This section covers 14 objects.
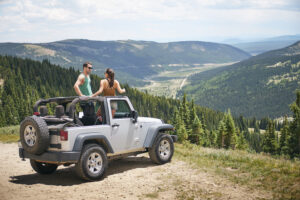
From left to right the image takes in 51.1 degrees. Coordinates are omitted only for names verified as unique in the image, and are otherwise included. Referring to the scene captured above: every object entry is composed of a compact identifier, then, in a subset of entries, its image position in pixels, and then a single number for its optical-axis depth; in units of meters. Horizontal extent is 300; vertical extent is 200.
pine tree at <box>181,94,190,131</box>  83.50
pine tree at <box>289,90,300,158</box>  62.75
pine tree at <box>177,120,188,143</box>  77.25
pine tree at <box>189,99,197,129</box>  83.39
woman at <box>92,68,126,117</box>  12.09
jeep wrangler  10.13
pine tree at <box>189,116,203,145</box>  80.94
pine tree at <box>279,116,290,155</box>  72.50
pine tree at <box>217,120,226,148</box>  77.51
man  12.09
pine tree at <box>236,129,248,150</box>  84.25
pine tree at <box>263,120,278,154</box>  77.44
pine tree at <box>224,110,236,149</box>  76.81
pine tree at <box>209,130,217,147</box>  95.81
